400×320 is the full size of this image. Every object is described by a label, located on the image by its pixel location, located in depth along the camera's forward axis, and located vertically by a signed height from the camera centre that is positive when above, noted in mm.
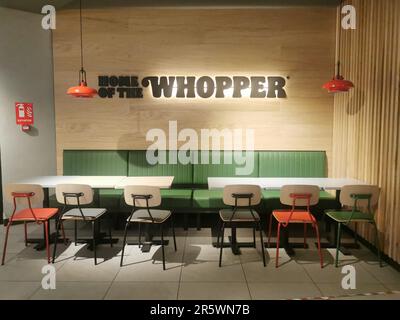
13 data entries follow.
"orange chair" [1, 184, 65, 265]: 3895 -602
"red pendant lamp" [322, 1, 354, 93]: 4277 +649
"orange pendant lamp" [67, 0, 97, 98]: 4387 +593
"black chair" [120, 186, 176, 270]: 3795 -617
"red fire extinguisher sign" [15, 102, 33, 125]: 5453 +415
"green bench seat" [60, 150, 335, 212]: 5680 -398
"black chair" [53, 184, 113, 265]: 3865 -594
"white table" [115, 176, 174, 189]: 4277 -503
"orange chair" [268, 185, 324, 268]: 3838 -606
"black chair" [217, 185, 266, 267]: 3863 -612
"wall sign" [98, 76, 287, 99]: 5719 +851
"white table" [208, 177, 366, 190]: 4285 -513
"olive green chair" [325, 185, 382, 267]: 3834 -625
